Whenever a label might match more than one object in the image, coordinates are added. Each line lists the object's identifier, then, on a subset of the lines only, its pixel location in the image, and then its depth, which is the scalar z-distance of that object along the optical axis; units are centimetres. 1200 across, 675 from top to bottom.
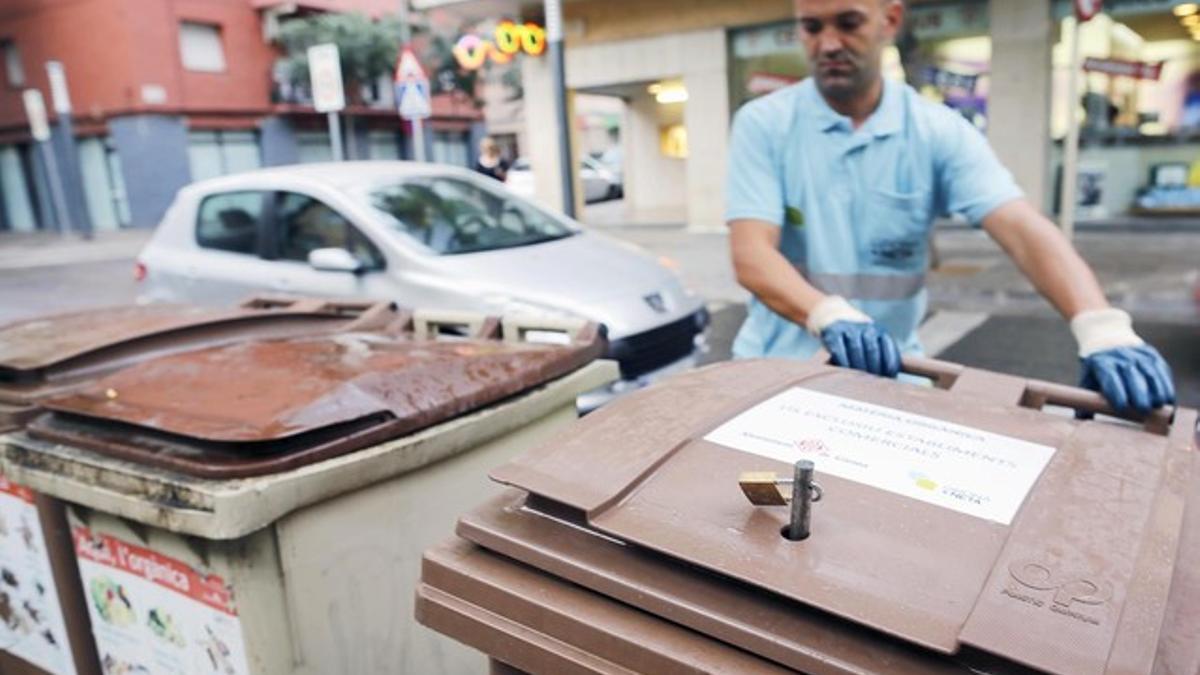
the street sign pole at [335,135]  953
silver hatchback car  451
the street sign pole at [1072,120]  762
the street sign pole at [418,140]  1019
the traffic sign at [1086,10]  752
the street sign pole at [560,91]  766
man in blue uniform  207
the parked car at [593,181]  2500
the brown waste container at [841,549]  88
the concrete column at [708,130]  1453
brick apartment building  2289
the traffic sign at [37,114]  2012
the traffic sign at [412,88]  934
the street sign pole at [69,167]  1997
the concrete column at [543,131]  1630
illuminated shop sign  1226
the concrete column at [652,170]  1884
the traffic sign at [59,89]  1944
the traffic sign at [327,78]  947
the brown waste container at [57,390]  182
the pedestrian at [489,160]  1130
